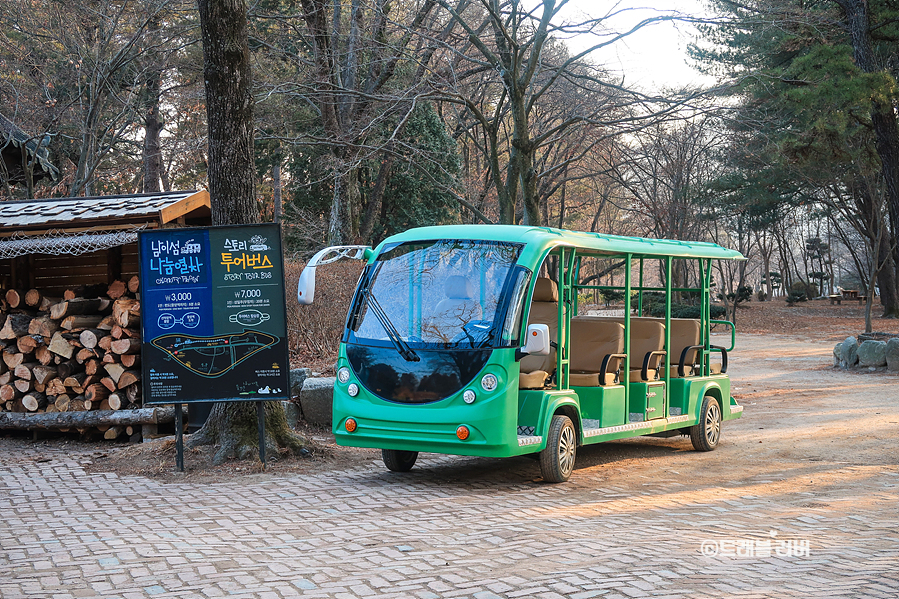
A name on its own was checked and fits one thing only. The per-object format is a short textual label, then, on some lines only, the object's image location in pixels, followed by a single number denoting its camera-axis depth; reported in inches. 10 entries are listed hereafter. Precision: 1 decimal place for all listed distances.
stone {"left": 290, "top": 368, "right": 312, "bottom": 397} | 465.4
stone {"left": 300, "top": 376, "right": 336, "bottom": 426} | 453.4
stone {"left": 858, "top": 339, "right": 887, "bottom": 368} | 725.3
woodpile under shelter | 422.0
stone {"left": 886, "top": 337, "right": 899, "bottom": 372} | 717.9
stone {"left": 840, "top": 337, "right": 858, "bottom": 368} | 744.2
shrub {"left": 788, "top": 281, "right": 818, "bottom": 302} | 2126.0
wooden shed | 415.2
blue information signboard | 341.4
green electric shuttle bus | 303.4
